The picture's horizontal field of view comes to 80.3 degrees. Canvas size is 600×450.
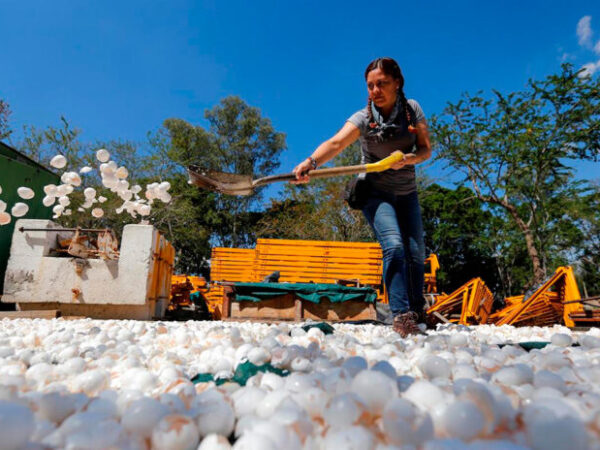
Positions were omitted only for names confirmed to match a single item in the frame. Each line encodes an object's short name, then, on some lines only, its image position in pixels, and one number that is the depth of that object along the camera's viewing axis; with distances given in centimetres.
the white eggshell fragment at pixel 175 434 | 65
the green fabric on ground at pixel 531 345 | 174
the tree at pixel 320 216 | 1867
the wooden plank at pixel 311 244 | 973
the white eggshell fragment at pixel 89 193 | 535
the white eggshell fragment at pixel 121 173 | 482
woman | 240
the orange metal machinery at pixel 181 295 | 877
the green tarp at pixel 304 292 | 487
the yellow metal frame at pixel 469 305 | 504
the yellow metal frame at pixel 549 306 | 475
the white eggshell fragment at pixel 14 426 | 61
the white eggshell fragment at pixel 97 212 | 569
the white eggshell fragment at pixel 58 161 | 482
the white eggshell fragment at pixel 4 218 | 413
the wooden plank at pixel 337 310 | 490
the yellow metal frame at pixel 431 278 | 941
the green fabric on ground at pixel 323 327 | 236
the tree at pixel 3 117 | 1629
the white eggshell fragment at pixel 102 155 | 510
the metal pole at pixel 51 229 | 462
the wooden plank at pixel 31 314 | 390
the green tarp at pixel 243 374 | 110
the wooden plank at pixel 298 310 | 484
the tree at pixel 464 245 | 1953
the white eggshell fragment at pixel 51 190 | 494
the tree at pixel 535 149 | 1198
